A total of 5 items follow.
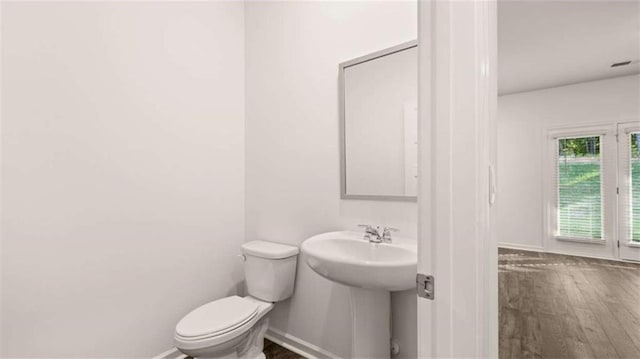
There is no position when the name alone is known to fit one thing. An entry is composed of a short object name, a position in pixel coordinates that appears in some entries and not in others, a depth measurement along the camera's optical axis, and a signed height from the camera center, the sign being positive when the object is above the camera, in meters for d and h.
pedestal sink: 1.12 -0.37
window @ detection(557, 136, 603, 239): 4.15 -0.12
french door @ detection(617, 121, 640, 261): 3.88 -0.14
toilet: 1.44 -0.72
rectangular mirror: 1.53 +0.30
